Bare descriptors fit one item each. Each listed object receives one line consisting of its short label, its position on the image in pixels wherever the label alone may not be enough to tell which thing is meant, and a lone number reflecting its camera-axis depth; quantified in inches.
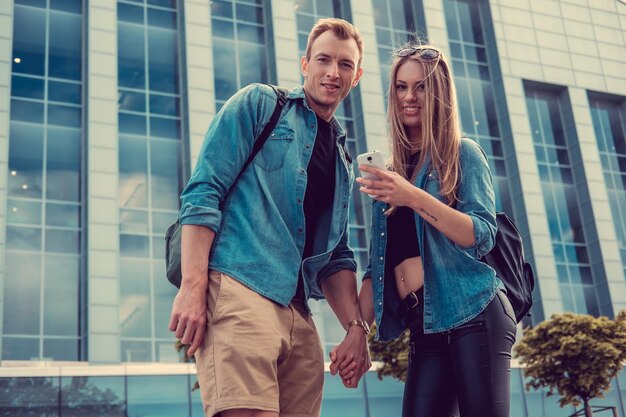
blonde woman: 135.8
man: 119.3
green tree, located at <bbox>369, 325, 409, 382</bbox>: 810.2
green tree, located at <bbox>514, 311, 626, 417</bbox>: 808.3
